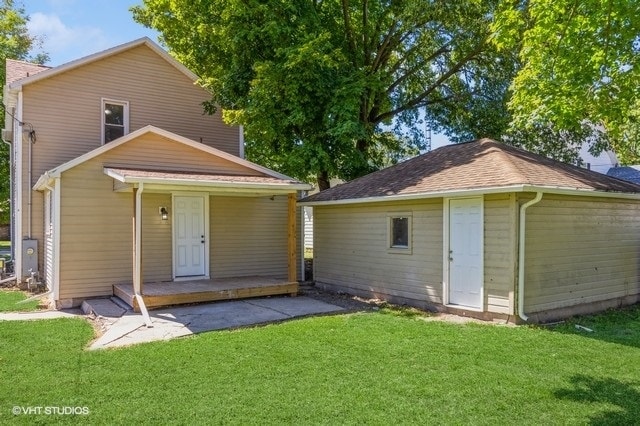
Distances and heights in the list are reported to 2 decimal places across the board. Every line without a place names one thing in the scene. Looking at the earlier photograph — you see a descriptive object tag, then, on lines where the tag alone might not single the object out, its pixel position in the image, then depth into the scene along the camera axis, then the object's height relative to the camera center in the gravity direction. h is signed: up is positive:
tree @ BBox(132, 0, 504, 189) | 12.67 +4.45
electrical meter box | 11.52 -1.22
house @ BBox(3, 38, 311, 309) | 9.54 +0.37
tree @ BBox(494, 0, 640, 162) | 8.76 +2.91
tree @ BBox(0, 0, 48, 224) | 21.86 +8.29
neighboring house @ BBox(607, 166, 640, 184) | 19.08 +1.61
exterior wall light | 10.65 -0.10
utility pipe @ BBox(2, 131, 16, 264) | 13.70 -0.20
